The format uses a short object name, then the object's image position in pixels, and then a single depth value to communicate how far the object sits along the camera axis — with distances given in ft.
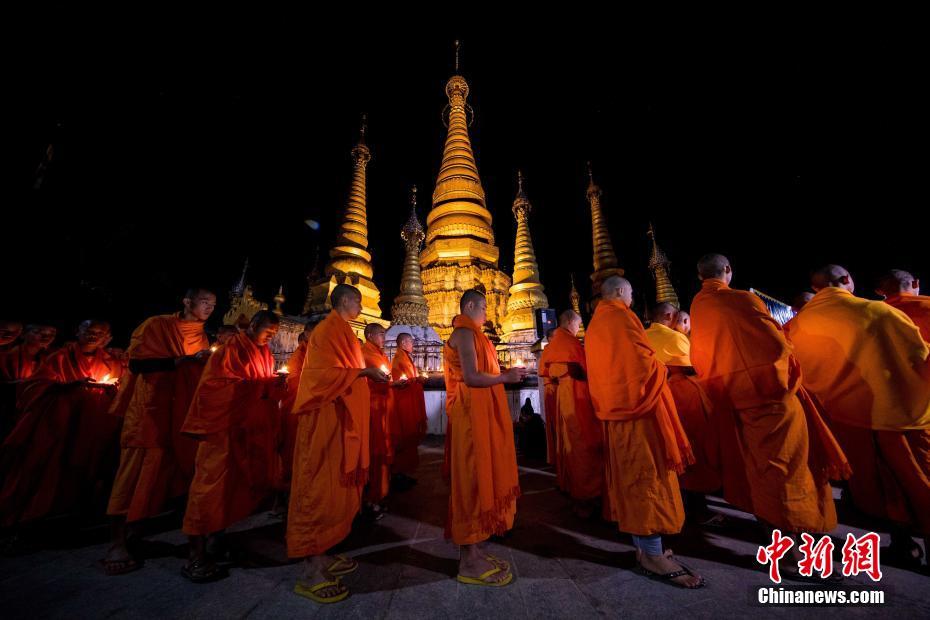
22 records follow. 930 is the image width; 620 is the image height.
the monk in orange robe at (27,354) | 12.91
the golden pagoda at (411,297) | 48.93
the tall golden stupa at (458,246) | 55.72
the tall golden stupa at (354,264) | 49.70
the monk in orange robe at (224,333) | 15.31
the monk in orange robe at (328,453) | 7.10
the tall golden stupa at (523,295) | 48.44
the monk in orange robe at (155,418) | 8.30
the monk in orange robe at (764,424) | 7.50
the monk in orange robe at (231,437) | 7.82
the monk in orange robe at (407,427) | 15.90
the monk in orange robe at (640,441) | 7.22
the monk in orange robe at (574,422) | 11.03
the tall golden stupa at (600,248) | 70.13
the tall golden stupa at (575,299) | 78.11
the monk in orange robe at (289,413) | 12.80
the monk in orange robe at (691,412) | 10.36
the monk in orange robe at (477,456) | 7.06
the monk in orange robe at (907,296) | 10.33
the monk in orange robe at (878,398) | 7.93
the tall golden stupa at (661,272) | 68.33
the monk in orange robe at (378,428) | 11.83
